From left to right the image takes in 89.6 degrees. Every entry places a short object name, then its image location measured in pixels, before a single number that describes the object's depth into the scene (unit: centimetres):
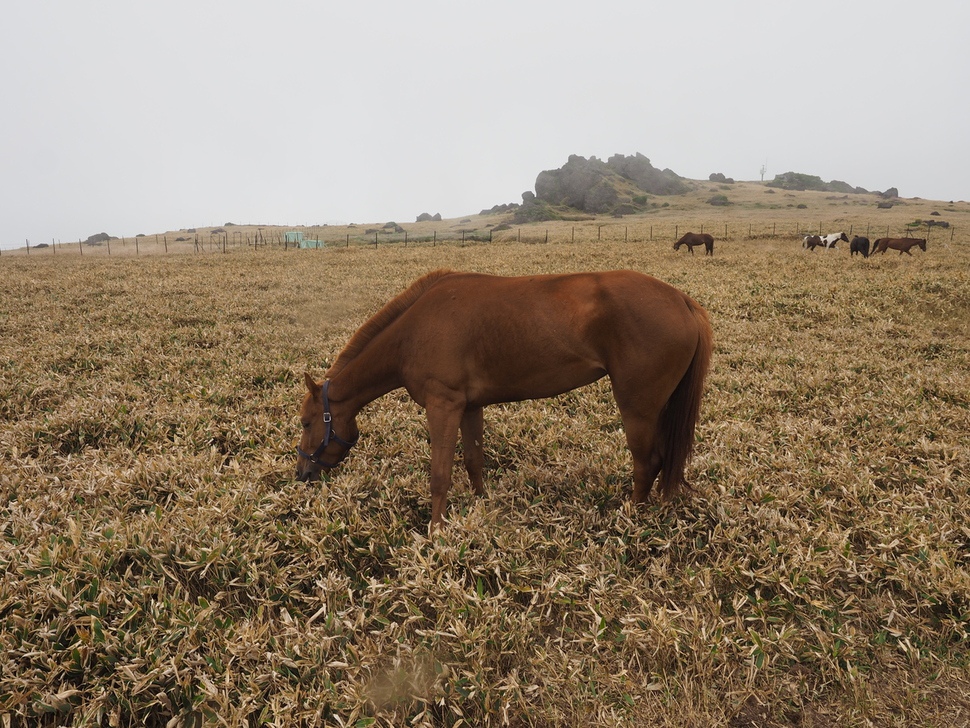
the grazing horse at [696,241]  2755
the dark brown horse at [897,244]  2675
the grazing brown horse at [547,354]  405
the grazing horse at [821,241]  2873
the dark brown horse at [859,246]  2600
